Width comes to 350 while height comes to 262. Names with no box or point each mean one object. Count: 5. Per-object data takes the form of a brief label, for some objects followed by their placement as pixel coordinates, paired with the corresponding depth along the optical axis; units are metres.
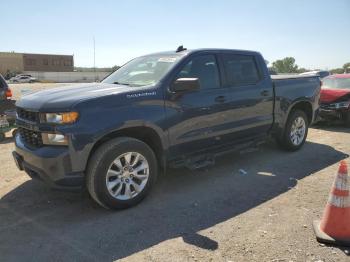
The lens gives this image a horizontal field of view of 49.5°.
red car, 10.09
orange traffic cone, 3.70
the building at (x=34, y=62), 92.56
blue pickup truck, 4.12
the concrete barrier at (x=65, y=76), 68.59
